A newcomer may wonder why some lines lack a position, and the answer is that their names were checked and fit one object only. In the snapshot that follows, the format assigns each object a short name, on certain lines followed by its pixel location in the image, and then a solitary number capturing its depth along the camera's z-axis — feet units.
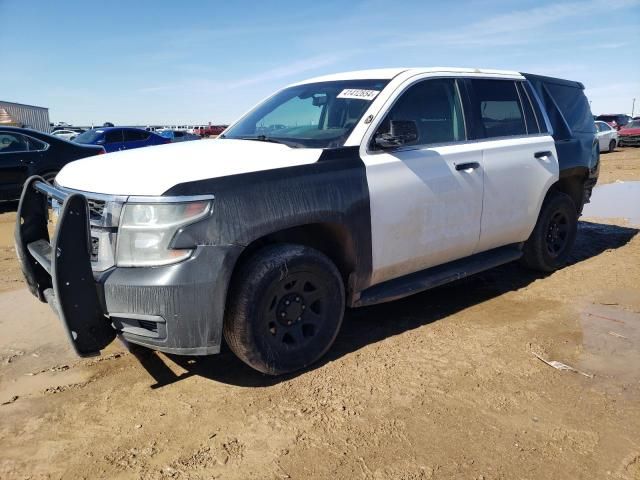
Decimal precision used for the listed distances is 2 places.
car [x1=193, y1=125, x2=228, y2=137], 115.75
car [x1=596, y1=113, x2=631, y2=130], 99.14
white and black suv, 9.30
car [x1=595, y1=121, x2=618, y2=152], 75.41
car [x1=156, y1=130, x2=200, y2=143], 90.07
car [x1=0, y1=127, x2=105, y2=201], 30.83
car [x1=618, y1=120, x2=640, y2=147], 86.28
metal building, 115.75
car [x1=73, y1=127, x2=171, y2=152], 49.32
